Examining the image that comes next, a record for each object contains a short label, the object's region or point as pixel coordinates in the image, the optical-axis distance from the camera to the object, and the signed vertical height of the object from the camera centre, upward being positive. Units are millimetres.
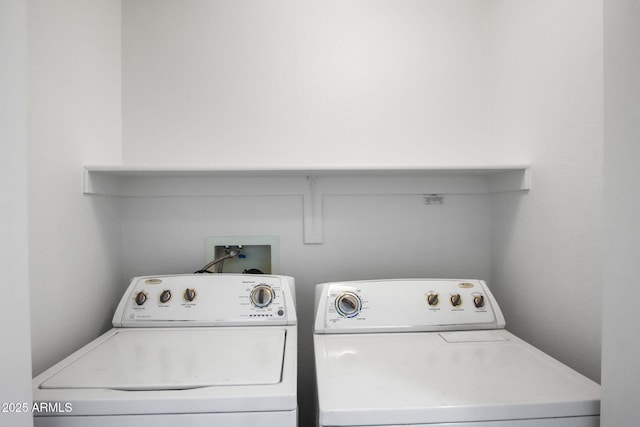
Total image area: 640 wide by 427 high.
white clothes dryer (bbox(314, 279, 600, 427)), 792 -448
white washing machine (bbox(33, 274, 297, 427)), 794 -431
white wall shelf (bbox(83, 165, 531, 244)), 1562 +105
